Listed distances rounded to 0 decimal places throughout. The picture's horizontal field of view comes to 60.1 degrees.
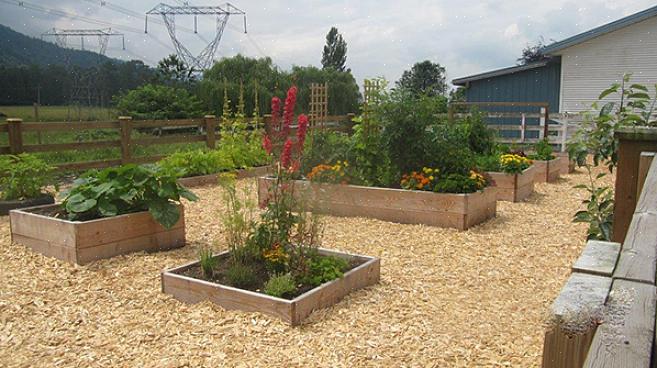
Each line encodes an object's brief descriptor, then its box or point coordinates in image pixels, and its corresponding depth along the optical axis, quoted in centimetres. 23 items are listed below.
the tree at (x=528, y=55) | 3571
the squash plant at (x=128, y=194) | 481
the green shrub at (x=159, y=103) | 1994
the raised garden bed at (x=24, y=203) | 632
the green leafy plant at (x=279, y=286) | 355
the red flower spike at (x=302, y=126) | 375
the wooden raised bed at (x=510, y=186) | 788
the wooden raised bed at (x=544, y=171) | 975
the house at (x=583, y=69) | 1711
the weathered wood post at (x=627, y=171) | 250
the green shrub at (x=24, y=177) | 635
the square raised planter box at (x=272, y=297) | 341
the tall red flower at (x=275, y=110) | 389
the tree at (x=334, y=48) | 5331
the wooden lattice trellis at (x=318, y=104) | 912
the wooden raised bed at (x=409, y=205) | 615
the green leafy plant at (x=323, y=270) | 380
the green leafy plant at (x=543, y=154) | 1009
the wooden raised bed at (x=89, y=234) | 456
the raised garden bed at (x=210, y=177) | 897
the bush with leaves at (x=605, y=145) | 360
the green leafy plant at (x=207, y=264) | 400
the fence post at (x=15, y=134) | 823
